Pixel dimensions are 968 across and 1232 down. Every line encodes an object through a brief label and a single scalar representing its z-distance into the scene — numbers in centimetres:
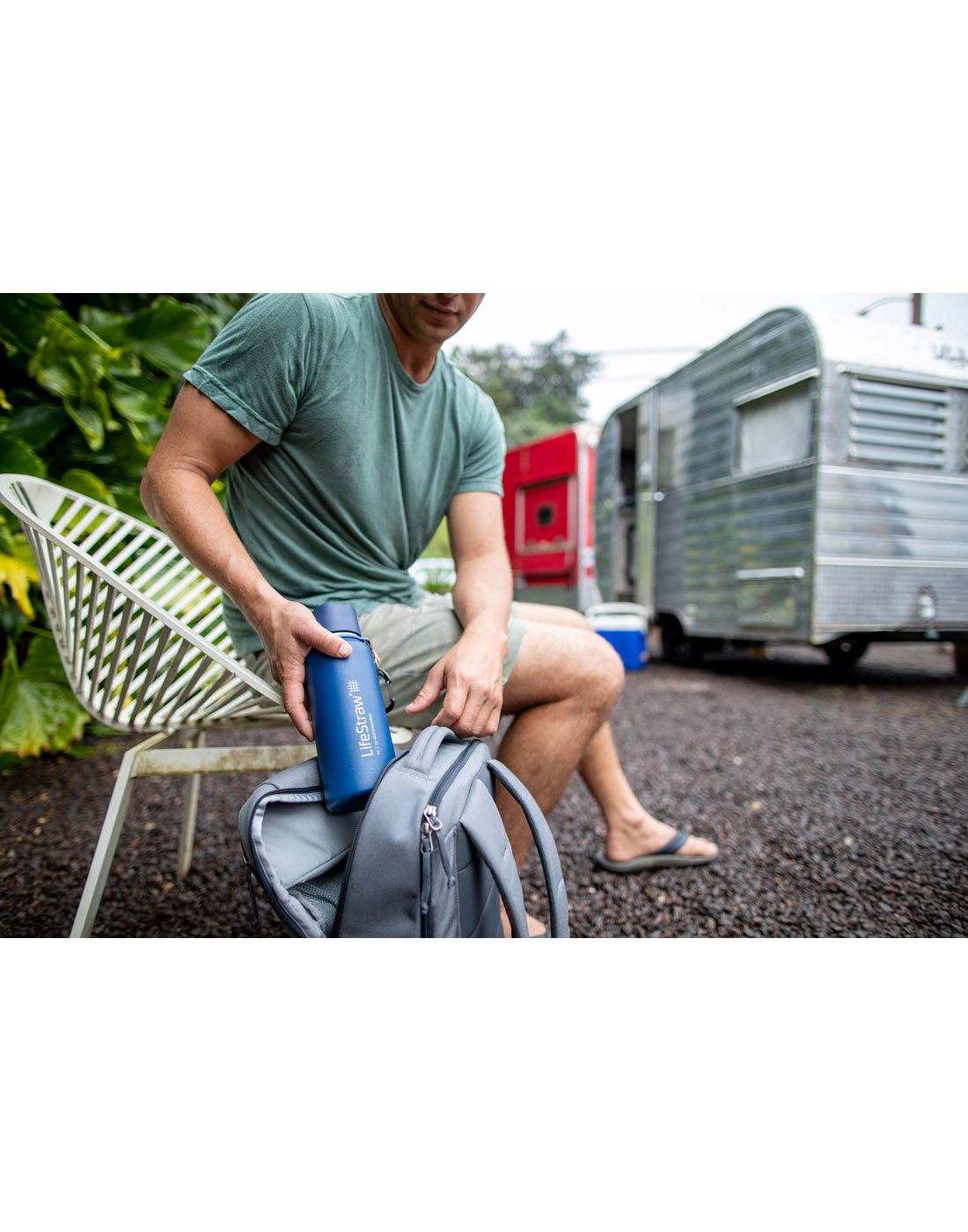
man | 103
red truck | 598
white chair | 102
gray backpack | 79
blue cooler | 457
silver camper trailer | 264
